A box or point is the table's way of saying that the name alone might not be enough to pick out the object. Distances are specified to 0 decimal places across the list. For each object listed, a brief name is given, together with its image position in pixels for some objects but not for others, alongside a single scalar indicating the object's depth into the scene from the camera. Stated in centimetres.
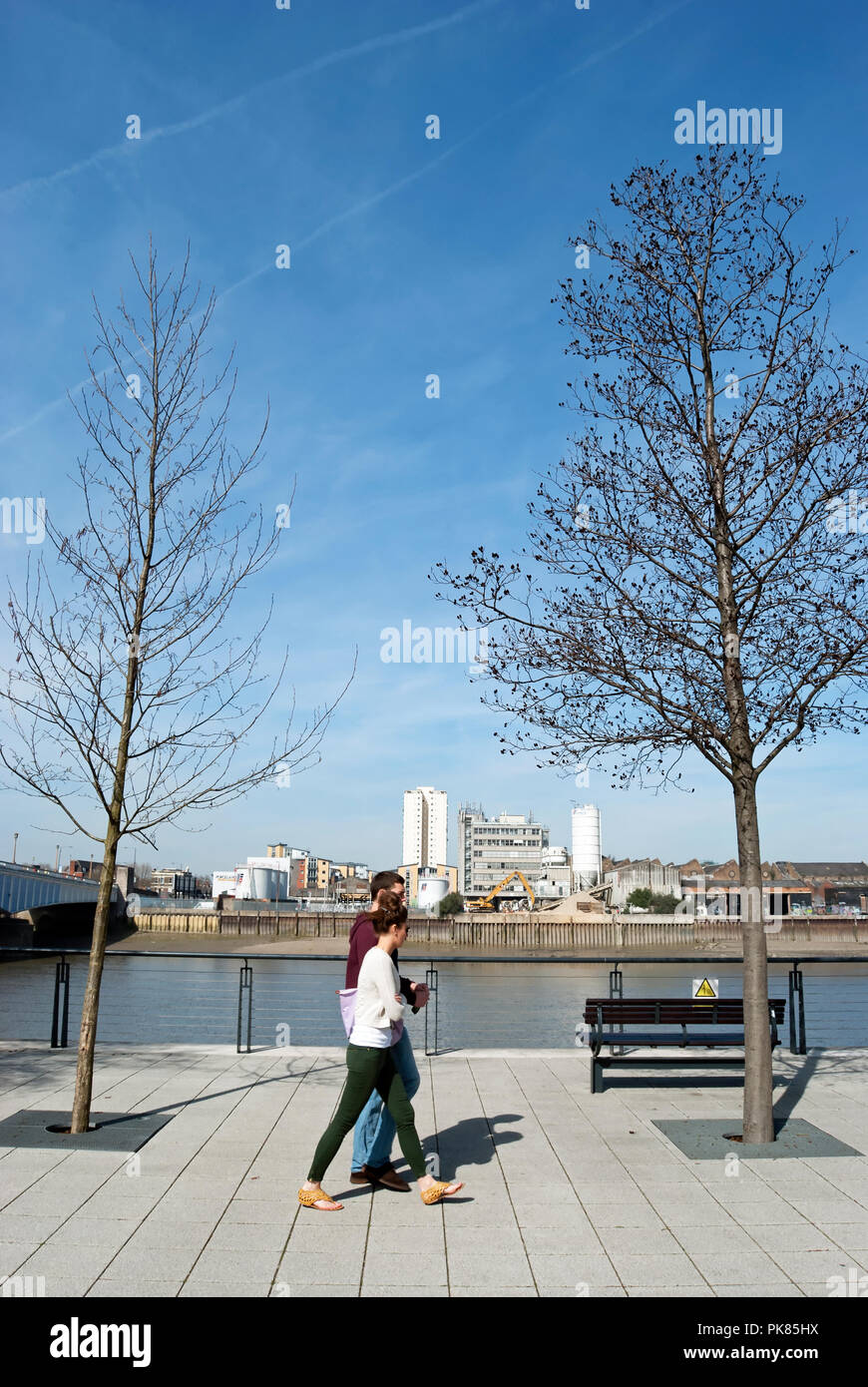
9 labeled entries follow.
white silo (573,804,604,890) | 12269
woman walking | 560
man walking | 603
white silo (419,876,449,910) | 11831
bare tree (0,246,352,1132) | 765
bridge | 5928
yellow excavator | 11519
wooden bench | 864
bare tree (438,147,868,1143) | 787
